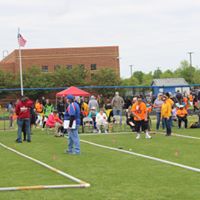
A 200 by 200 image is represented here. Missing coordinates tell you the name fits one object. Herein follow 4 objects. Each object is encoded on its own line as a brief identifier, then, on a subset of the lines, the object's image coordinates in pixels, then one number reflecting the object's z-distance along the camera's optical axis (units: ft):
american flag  112.68
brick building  267.80
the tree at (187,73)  336.08
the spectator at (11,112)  94.06
